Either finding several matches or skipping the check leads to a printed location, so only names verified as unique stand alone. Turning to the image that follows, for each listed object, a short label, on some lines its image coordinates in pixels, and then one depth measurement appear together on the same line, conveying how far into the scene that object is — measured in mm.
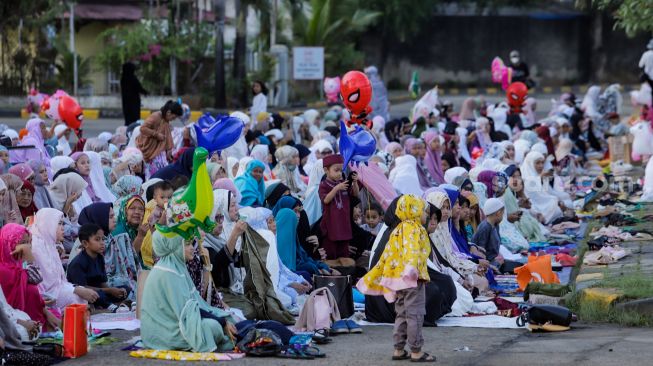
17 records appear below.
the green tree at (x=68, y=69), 60387
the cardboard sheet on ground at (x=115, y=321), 18752
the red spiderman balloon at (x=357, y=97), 28750
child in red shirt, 23083
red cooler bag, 16494
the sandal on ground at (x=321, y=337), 17723
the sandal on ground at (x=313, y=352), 16636
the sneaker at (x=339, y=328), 18445
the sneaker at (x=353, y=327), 18614
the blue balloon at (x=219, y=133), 23282
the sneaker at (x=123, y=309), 19597
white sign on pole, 61708
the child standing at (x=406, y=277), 16387
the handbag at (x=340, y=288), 19289
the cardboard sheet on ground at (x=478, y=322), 19458
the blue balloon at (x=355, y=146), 23590
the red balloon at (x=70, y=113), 32589
